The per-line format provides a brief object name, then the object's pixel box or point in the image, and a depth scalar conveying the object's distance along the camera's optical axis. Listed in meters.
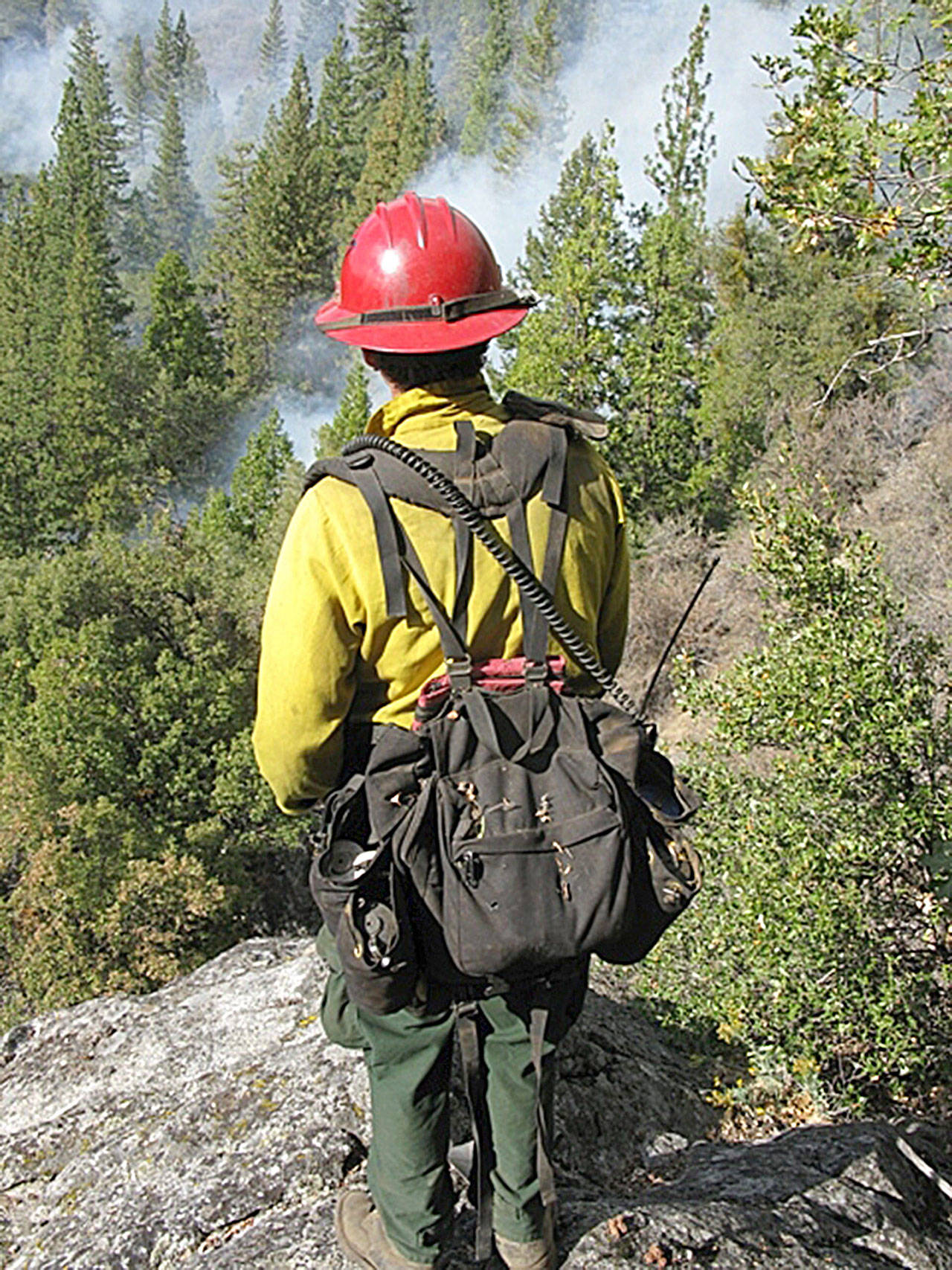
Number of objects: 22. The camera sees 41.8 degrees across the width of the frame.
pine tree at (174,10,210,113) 109.88
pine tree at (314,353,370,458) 33.69
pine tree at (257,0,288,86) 122.94
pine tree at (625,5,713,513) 27.55
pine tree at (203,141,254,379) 54.28
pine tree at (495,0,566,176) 65.81
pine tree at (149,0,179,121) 107.06
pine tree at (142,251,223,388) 51.12
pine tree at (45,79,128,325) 46.25
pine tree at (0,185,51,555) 41.81
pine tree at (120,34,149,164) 110.00
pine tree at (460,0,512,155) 66.06
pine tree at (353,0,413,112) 70.56
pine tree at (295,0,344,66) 129.00
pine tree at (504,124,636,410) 26.80
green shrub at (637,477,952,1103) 5.79
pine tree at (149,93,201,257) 84.06
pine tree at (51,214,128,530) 42.94
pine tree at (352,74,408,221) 55.69
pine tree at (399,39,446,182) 55.47
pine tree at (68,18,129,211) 73.12
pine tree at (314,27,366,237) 59.22
